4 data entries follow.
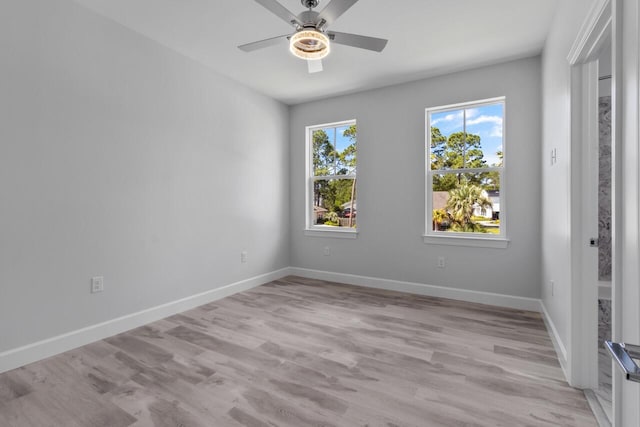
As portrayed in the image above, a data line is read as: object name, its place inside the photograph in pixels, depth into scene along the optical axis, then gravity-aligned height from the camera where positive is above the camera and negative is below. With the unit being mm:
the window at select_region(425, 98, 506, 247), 3510 +455
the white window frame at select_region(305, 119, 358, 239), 4500 +351
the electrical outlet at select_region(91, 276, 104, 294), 2549 -595
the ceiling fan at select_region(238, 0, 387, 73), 1899 +1227
